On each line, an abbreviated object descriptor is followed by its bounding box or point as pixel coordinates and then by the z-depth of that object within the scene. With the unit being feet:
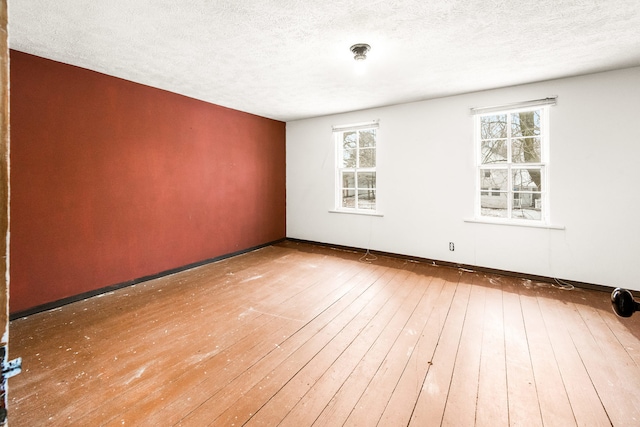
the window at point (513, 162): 12.69
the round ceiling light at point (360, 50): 8.97
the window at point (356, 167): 17.34
